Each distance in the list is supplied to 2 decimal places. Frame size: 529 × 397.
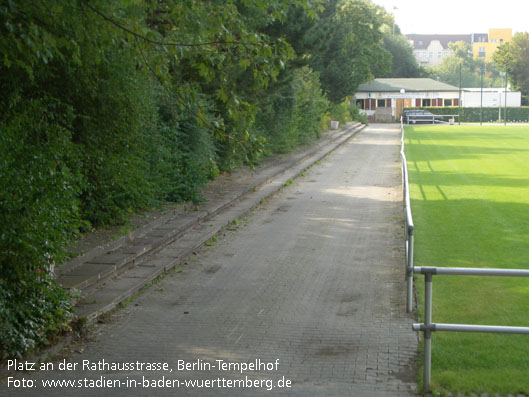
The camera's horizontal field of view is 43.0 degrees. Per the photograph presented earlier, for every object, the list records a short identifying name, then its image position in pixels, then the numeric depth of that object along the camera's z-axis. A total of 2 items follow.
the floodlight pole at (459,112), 77.24
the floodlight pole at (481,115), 80.62
